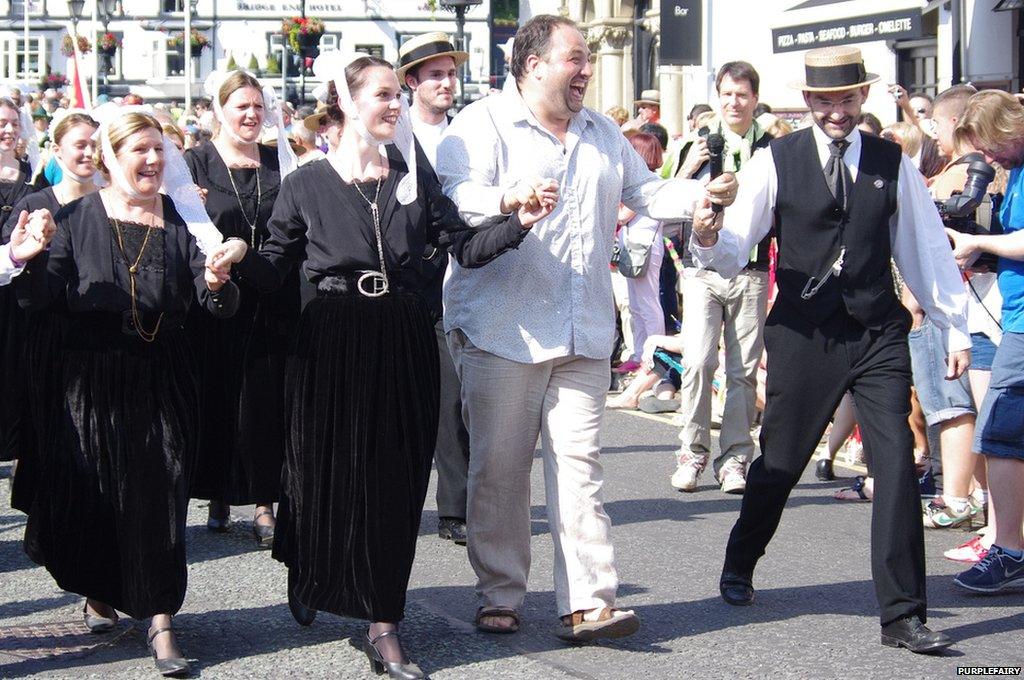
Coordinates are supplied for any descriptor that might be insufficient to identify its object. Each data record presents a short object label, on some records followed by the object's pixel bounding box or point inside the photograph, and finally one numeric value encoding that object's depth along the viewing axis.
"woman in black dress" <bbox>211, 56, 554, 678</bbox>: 5.74
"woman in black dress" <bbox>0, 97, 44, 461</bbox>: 8.68
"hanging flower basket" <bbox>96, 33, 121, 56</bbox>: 62.20
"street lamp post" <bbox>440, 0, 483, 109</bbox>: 16.00
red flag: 14.51
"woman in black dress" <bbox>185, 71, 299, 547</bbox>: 7.66
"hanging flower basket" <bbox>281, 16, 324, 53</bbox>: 52.19
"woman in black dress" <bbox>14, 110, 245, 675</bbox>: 5.87
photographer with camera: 7.20
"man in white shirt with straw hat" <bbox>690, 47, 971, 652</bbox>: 6.11
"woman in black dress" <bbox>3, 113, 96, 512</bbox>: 6.27
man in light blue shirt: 5.99
